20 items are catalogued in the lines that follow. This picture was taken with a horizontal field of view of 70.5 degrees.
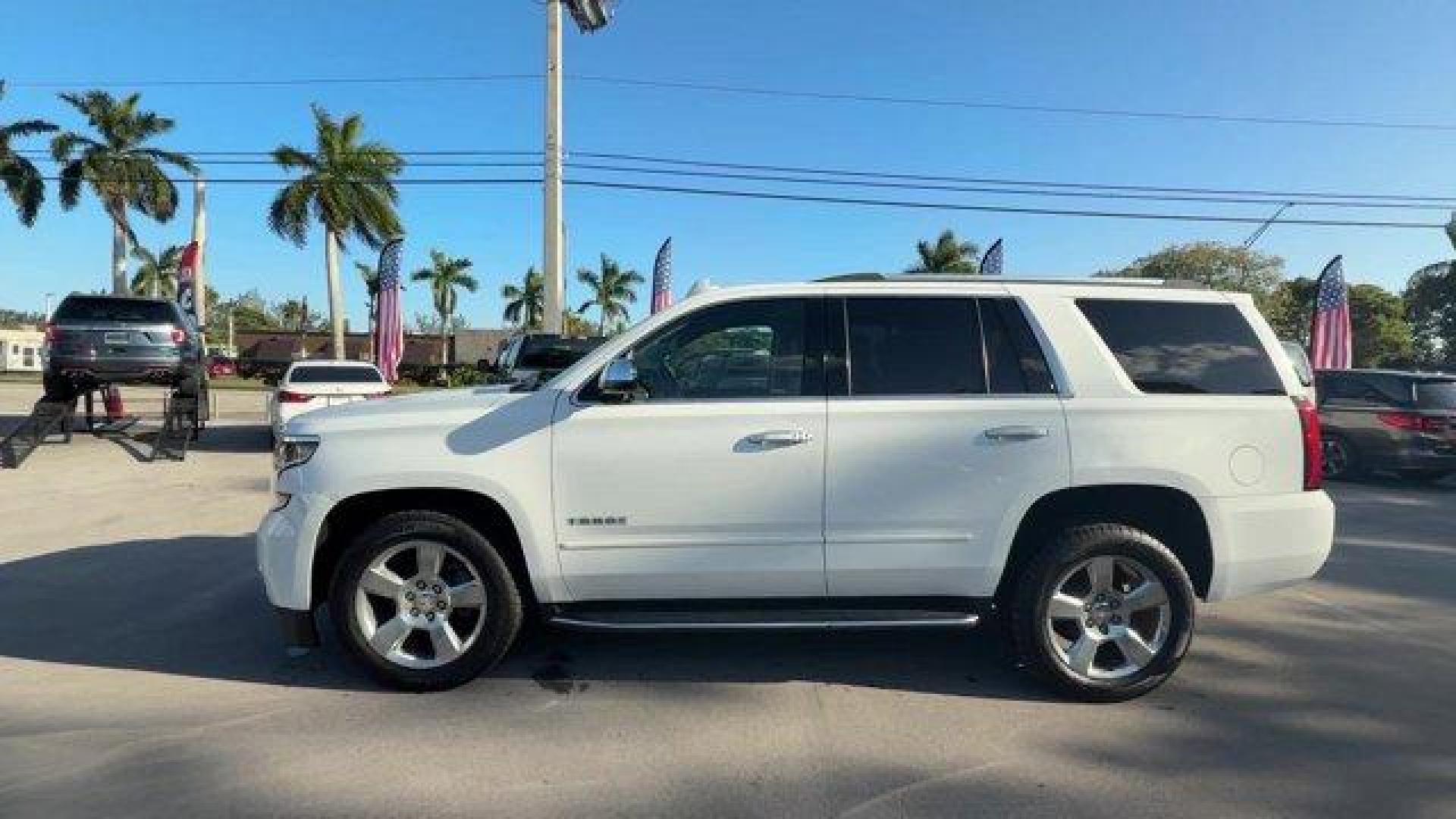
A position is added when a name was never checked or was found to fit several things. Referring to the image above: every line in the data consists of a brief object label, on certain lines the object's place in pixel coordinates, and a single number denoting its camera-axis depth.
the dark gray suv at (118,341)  13.80
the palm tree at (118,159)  43.16
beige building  79.88
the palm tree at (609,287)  81.69
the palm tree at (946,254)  52.84
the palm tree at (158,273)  87.31
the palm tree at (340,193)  41.53
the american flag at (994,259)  33.16
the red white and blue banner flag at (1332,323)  24.59
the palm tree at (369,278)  72.06
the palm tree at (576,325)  80.45
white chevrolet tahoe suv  4.67
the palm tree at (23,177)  42.28
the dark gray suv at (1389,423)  13.49
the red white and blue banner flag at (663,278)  29.92
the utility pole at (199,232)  33.34
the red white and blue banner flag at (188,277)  31.92
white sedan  14.63
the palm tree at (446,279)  77.31
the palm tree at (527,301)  83.19
